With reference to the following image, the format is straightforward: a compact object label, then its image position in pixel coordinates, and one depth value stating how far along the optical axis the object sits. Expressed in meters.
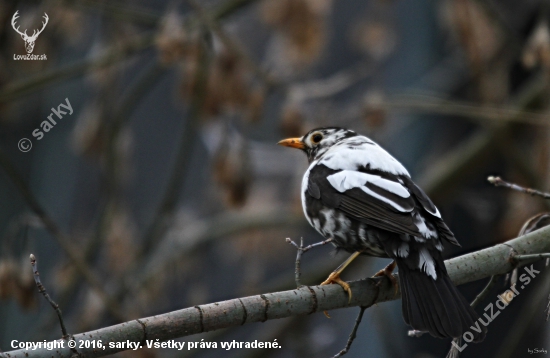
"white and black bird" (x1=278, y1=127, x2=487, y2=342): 6.52
